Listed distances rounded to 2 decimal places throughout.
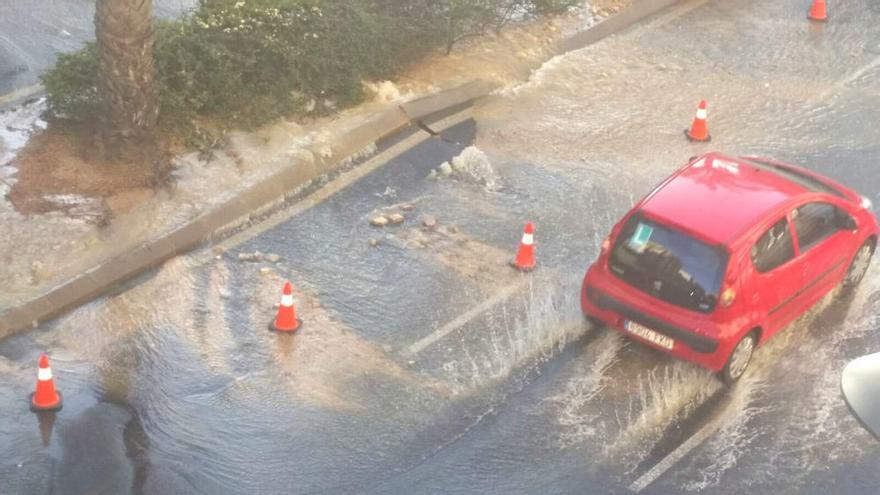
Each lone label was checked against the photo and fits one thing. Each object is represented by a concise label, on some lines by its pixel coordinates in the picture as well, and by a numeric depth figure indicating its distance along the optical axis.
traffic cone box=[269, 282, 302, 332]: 11.45
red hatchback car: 10.77
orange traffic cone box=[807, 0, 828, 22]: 19.47
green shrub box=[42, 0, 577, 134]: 13.98
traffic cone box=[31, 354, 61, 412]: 10.20
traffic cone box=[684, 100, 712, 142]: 15.59
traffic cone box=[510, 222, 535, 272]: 12.64
